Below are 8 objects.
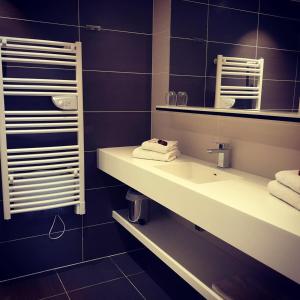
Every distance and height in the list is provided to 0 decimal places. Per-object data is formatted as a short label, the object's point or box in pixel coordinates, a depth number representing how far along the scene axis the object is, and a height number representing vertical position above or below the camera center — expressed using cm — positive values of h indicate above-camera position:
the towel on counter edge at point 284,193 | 127 -37
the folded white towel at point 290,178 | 127 -31
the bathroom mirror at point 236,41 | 160 +33
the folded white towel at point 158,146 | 211 -31
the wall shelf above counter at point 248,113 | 136 -7
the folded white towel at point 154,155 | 209 -36
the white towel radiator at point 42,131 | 209 -23
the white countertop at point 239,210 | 108 -43
